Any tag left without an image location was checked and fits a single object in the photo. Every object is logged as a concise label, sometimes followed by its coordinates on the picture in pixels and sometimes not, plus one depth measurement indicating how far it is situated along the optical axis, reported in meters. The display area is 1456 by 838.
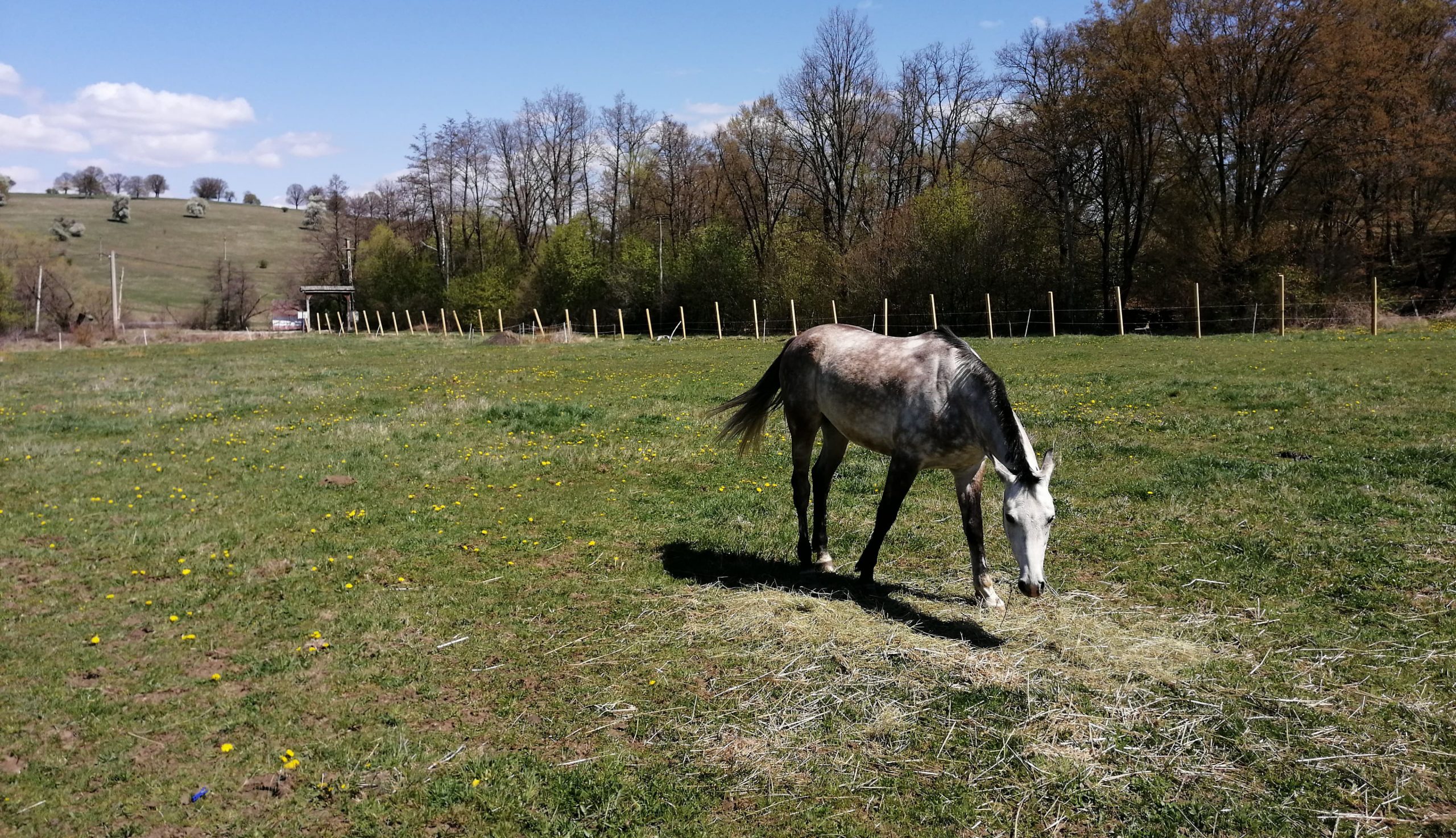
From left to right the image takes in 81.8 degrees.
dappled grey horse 5.66
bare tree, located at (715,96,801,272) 55.94
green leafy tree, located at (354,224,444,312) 78.69
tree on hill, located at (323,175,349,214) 85.31
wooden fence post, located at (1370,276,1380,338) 25.45
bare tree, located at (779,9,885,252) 51.41
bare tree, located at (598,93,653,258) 68.00
